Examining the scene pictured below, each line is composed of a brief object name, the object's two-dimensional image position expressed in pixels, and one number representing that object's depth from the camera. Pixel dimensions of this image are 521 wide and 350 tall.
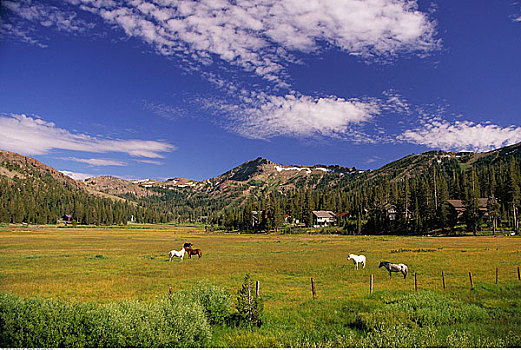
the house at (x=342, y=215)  163.75
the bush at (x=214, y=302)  13.80
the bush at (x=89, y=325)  9.28
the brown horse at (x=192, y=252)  43.77
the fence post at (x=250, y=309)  13.75
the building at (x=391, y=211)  138.32
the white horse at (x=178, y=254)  41.15
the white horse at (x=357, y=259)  32.40
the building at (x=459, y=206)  103.36
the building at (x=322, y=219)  157.38
